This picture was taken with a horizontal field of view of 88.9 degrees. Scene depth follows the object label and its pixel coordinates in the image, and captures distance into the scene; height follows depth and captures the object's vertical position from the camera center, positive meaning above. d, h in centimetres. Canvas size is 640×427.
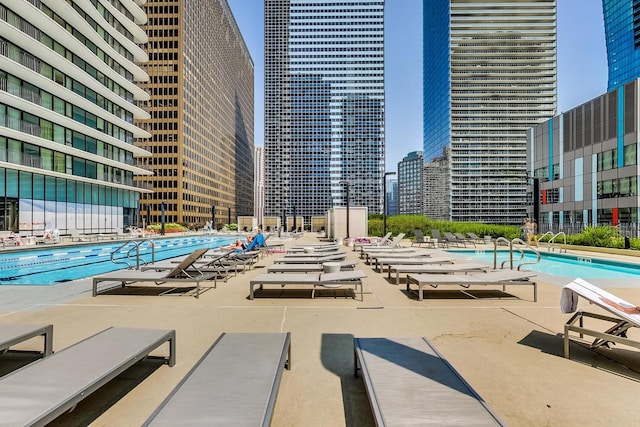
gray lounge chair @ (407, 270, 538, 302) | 655 -134
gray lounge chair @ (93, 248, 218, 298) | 685 -135
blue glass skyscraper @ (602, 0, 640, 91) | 9421 +5320
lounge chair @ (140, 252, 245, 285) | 807 -142
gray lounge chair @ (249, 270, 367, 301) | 658 -135
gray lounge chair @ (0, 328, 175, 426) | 205 -124
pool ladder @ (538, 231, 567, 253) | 1736 -180
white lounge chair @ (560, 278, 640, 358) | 347 -108
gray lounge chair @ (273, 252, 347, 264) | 1011 -143
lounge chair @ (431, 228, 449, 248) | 2000 -158
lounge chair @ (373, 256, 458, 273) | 924 -138
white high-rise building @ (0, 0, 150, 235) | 2652 +985
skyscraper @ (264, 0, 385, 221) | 11019 +3668
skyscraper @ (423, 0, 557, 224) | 9675 +3616
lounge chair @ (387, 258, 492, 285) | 761 -134
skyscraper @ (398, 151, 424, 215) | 15524 +1430
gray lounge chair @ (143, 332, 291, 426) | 202 -127
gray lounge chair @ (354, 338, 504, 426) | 207 -132
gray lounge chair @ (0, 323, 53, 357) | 325 -124
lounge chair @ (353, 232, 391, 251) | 1588 -159
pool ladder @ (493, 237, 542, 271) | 1872 -197
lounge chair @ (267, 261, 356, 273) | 813 -138
